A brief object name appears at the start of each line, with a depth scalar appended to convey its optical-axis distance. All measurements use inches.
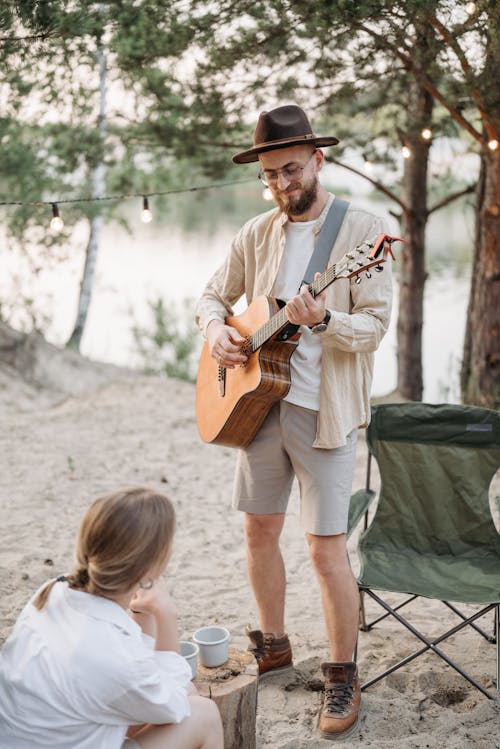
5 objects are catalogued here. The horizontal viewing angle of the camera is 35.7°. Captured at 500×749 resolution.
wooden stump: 85.1
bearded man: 95.7
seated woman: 63.8
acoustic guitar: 88.7
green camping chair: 118.9
